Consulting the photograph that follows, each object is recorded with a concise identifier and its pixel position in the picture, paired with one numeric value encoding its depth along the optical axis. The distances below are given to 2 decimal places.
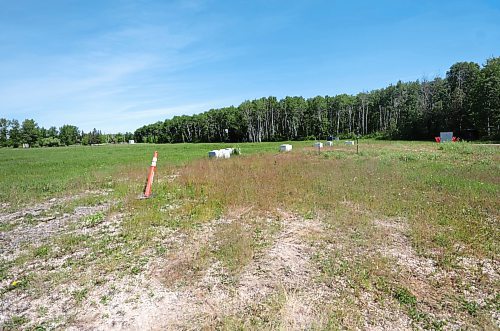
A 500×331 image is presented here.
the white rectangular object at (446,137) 43.50
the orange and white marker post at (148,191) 10.76
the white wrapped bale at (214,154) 23.59
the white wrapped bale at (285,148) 30.20
